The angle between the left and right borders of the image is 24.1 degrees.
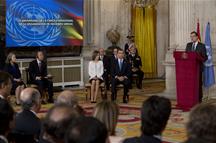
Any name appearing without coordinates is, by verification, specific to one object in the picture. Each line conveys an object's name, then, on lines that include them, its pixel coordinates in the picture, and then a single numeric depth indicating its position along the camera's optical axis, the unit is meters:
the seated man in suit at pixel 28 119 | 4.17
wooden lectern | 10.01
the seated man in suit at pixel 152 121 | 3.18
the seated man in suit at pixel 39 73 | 11.71
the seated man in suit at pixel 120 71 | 11.82
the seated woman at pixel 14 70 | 11.28
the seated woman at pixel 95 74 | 11.74
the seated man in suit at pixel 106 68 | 13.69
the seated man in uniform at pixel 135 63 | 15.13
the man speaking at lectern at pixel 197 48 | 10.32
